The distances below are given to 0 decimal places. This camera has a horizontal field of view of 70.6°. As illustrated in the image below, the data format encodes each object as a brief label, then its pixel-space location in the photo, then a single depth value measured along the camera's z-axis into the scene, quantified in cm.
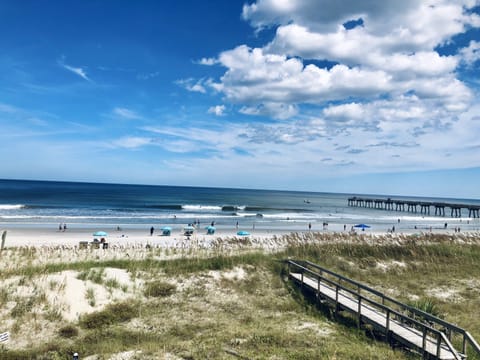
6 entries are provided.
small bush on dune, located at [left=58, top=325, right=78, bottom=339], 957
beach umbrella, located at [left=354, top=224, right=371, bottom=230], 4434
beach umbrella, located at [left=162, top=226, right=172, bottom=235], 3462
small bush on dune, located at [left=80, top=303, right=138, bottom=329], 1025
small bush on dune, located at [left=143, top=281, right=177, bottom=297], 1274
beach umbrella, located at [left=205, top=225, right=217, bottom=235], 3629
